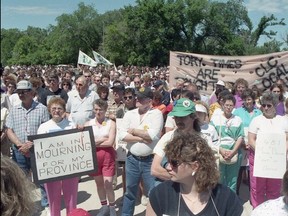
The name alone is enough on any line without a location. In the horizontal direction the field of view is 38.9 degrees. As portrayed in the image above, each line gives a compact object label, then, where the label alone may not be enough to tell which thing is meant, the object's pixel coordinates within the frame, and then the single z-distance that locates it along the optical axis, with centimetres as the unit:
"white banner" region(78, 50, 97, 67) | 2094
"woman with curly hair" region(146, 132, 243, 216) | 255
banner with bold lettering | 971
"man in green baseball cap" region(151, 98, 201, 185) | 342
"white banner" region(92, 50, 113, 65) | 2292
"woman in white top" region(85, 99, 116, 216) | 496
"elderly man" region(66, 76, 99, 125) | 634
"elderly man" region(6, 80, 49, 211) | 494
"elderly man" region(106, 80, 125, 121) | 650
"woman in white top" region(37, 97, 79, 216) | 461
